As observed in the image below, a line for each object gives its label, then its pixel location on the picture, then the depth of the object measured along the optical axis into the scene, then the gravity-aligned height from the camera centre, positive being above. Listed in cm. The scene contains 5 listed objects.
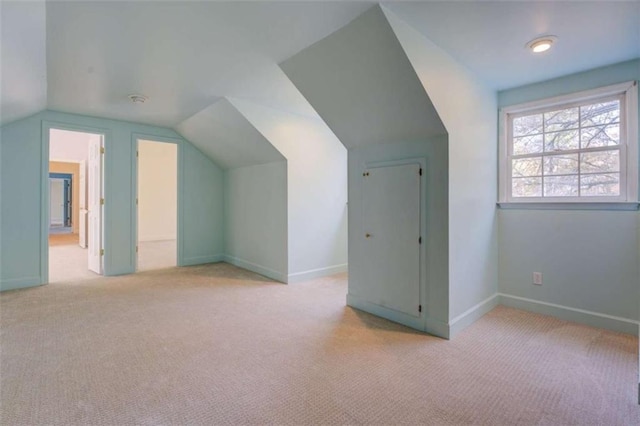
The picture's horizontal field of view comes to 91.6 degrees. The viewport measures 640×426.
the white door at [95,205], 459 +12
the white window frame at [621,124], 261 +75
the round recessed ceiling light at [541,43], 228 +128
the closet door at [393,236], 274 -21
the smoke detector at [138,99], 356 +134
